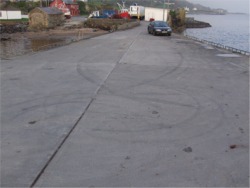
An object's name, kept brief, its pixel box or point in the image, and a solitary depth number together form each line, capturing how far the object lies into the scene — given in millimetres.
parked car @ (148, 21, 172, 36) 36656
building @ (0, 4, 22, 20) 72125
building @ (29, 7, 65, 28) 56125
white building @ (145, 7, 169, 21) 81969
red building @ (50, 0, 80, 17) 83625
